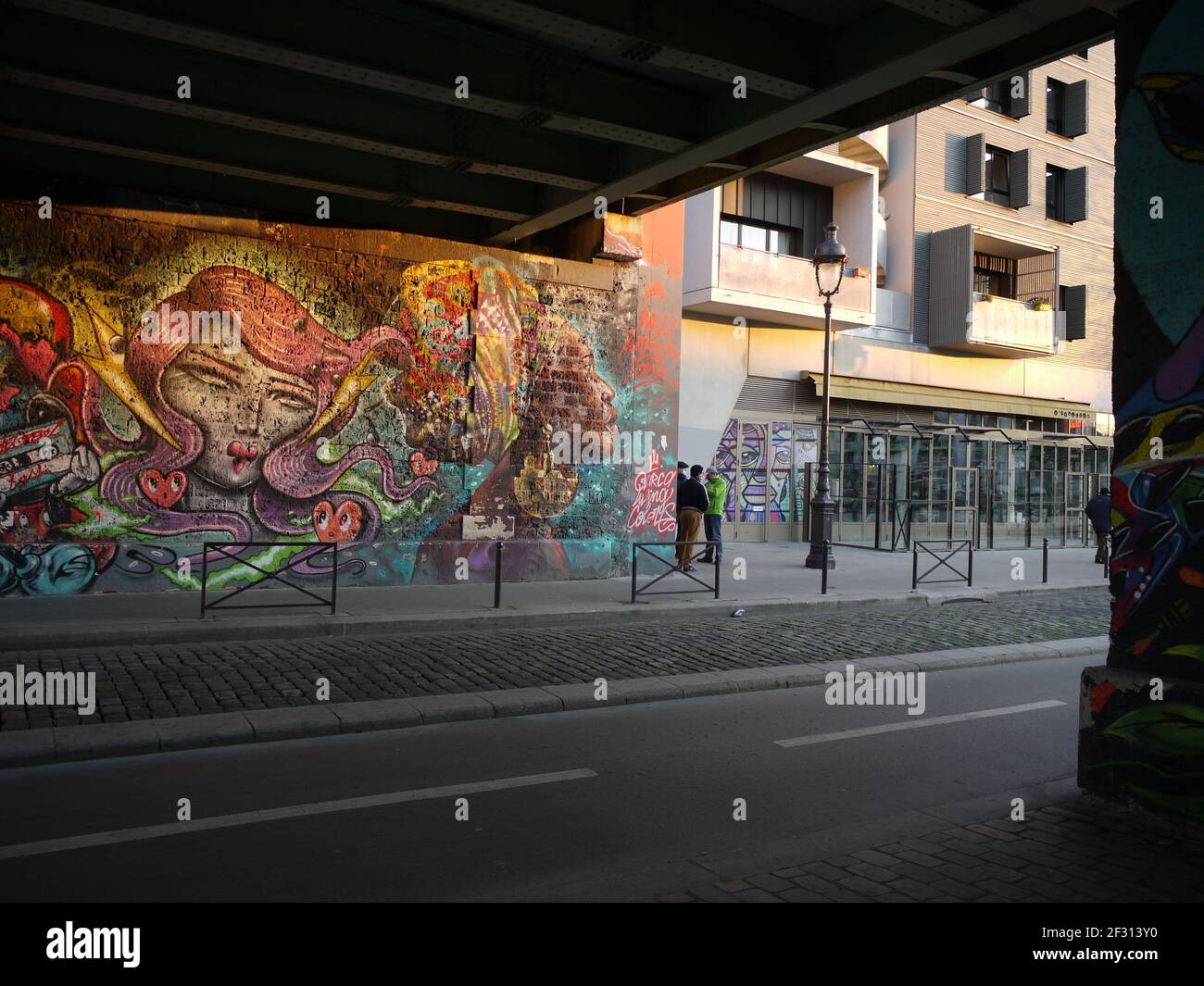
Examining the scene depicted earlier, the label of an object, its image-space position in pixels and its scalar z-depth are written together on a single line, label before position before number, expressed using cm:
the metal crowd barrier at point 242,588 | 1034
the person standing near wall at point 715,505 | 1706
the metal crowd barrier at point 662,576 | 1230
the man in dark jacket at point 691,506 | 1558
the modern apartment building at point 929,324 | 2289
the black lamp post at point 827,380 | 1687
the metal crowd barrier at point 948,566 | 1482
